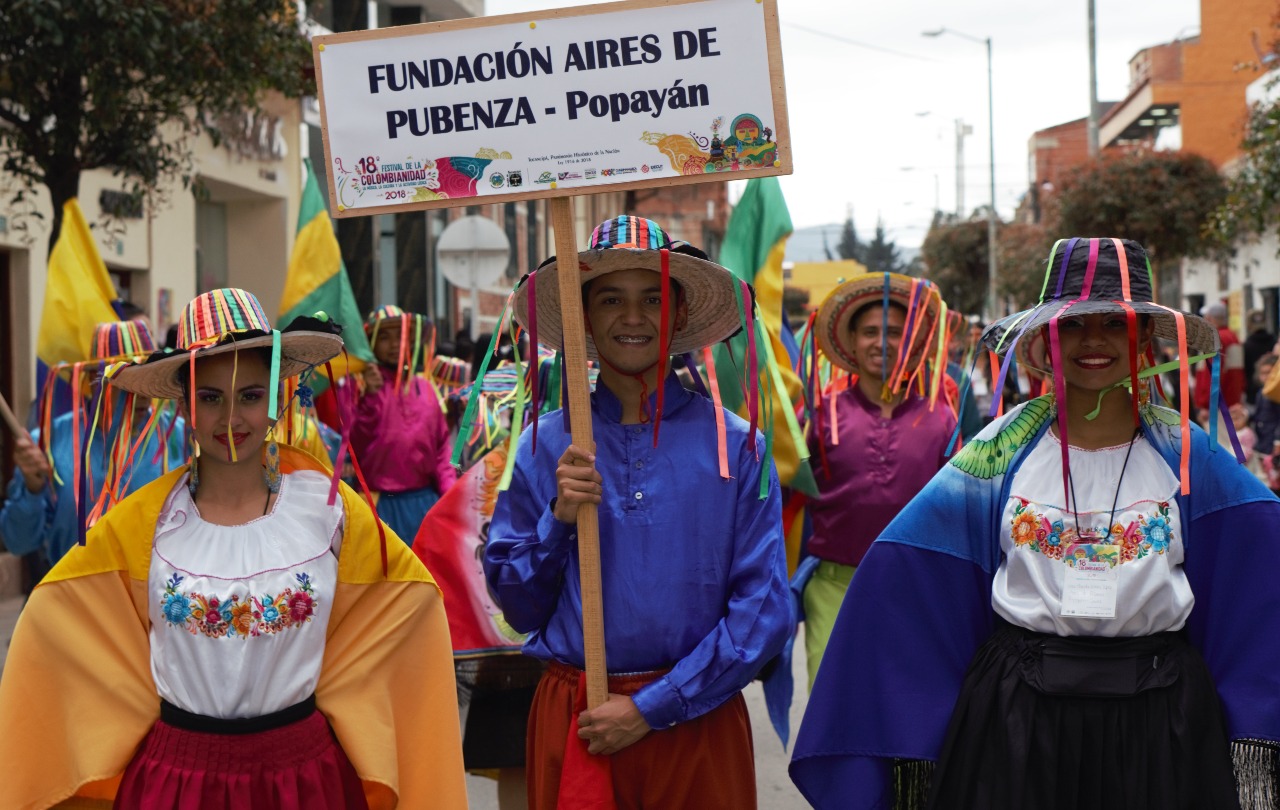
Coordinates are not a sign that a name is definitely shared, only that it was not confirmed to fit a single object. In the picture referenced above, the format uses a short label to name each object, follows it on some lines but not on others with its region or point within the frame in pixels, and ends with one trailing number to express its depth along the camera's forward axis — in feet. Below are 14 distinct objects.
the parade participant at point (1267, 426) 36.63
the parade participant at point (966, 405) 20.81
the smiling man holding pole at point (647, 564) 11.76
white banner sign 11.49
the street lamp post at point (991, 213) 148.77
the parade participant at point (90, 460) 17.35
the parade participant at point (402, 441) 28.25
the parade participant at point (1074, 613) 11.07
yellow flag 21.03
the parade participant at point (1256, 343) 55.93
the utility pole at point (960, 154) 196.95
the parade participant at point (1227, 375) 45.06
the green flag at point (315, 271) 24.57
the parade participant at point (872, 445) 19.65
